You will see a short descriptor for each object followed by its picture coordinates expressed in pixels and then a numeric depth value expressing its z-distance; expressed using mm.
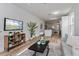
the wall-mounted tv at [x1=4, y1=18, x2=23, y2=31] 2654
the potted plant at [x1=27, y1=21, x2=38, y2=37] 2973
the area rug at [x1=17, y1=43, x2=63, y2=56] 2734
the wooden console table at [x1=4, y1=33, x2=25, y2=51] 2718
